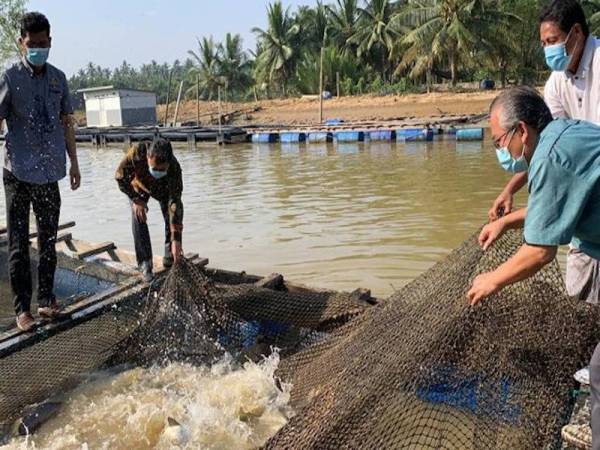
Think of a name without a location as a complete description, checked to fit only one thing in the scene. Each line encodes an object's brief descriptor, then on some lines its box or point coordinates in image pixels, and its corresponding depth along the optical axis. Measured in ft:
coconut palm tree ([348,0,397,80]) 109.09
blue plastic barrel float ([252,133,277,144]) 88.84
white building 126.41
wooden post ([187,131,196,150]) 94.58
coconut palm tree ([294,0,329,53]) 127.34
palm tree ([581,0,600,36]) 82.98
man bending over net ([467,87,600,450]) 6.41
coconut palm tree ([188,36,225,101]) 141.38
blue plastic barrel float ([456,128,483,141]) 69.05
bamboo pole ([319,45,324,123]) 90.02
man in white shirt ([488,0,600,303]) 10.30
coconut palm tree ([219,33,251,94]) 142.61
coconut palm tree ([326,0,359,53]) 120.16
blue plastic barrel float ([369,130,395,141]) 76.31
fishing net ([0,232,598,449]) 8.78
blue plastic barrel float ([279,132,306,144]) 84.64
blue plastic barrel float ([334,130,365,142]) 78.54
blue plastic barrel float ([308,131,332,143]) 81.66
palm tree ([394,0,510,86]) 89.76
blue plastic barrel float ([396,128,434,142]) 73.26
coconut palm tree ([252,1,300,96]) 127.34
